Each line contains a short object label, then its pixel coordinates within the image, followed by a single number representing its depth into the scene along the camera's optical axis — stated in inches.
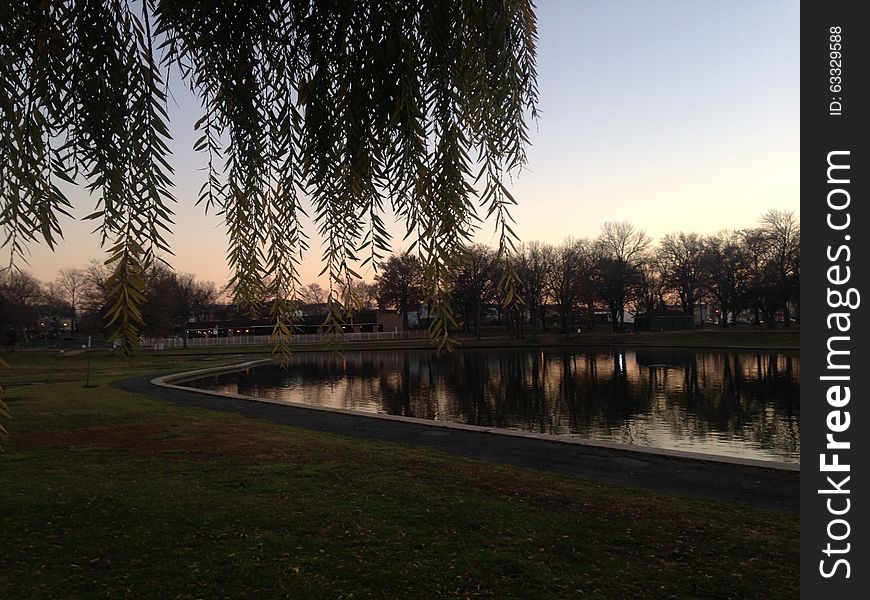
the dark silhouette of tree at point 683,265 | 4156.0
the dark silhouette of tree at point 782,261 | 3385.8
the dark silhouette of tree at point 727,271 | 3873.0
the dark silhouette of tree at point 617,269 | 3811.5
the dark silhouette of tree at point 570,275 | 3083.2
